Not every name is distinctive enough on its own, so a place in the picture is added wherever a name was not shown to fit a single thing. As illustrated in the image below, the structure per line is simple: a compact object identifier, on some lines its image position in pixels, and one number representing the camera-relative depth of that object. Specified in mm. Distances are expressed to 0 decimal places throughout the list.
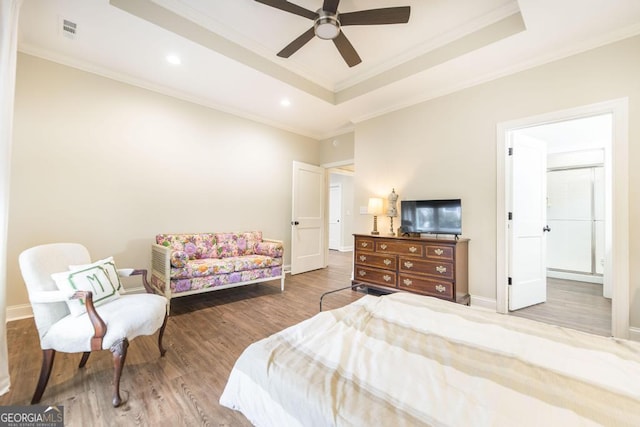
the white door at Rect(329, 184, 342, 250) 8328
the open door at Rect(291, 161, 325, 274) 4852
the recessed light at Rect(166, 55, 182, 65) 2846
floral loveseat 2930
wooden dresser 2883
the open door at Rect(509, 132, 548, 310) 2990
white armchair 1521
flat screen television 3133
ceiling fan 2041
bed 723
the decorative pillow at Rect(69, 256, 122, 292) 1932
